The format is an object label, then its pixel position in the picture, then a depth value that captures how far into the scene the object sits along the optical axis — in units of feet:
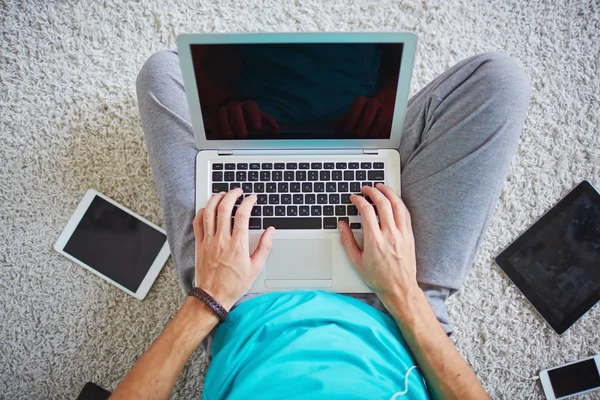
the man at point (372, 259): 2.12
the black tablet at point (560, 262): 3.29
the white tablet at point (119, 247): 3.26
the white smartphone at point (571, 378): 3.29
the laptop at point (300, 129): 1.95
